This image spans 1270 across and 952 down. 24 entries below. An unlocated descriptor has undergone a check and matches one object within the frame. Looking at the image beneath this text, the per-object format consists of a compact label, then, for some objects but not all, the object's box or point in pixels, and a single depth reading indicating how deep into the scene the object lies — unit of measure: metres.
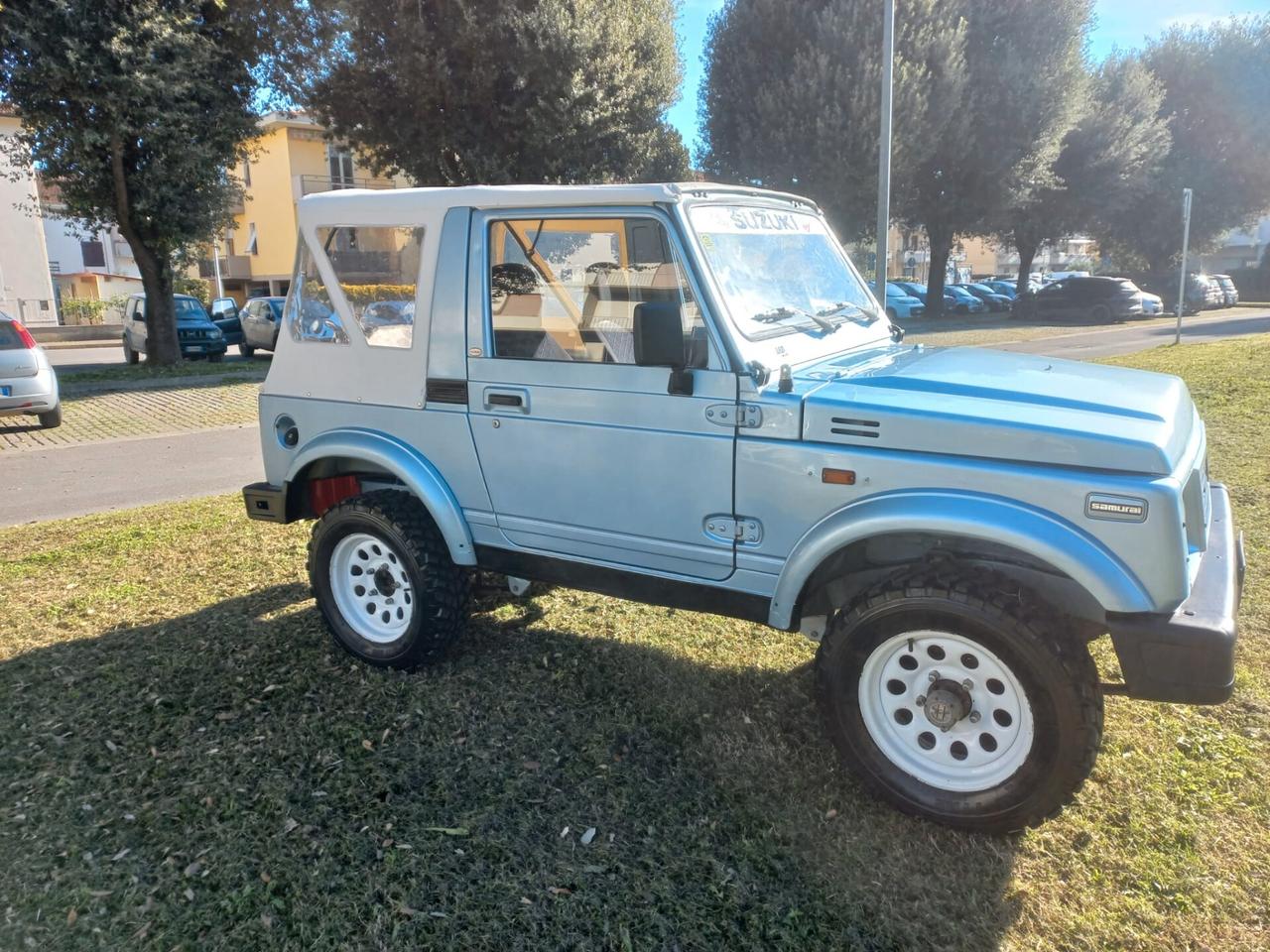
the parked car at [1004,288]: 39.75
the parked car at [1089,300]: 28.73
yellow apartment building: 37.16
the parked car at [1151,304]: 29.69
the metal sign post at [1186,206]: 15.92
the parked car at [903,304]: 32.62
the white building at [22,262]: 32.81
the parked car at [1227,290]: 35.94
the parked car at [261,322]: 21.50
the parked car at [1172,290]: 33.75
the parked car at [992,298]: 37.41
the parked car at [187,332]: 19.56
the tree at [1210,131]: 34.44
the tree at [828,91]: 22.88
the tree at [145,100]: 13.54
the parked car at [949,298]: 36.41
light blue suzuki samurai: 2.87
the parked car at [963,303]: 36.50
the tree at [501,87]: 16.66
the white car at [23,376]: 10.85
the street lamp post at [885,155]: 11.64
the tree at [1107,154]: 29.45
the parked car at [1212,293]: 34.38
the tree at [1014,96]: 25.41
